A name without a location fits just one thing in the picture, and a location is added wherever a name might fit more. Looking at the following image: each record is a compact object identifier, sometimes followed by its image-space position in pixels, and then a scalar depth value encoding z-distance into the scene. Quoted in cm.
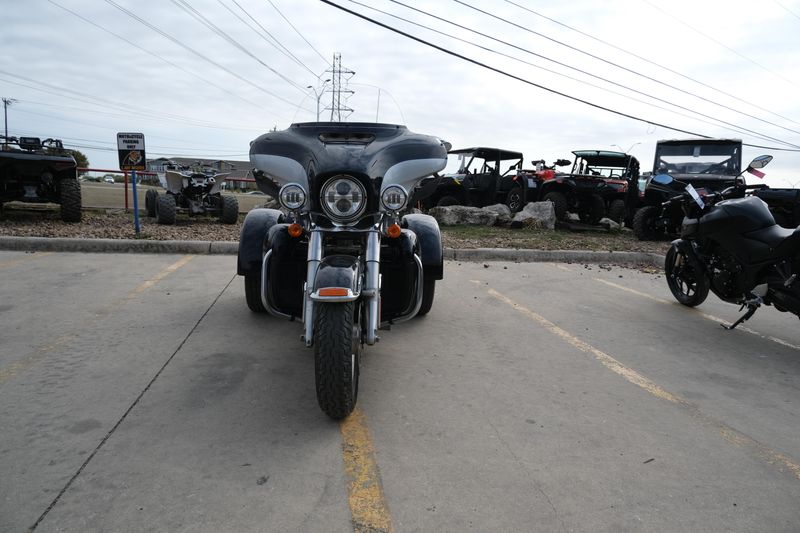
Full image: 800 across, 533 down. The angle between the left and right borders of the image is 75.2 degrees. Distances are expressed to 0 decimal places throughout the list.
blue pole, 859
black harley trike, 261
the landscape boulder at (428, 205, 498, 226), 1228
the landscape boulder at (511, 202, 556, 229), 1222
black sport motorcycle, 430
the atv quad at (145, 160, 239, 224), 1085
